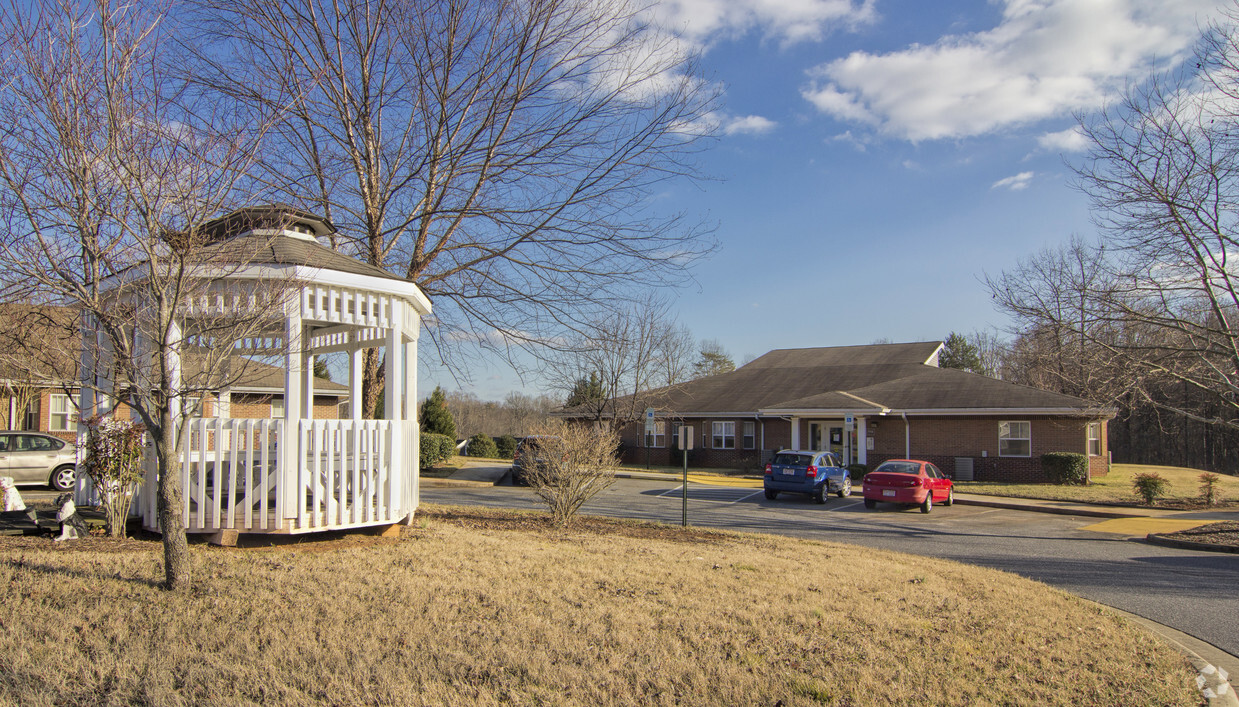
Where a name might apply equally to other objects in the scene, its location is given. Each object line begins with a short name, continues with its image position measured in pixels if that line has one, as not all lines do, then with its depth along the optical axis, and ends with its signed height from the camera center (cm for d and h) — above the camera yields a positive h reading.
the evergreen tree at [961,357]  5650 +370
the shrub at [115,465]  829 -62
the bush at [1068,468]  2586 -210
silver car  1691 -116
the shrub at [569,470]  1207 -100
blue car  2098 -191
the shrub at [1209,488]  2122 -231
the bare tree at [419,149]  1213 +428
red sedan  1923 -200
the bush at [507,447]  4436 -230
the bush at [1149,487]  2067 -218
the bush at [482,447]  4309 -221
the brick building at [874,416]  2731 -36
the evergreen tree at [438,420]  3862 -61
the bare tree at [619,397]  3447 +56
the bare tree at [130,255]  574 +120
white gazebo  733 -16
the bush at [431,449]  2916 -161
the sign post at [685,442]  1338 -61
